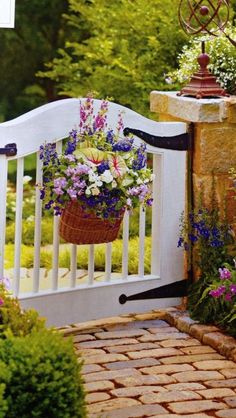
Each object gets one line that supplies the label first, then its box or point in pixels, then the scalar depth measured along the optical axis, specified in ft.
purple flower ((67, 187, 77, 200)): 20.09
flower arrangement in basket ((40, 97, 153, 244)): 20.29
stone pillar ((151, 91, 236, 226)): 23.11
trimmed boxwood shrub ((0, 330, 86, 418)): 13.95
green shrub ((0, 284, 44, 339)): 15.58
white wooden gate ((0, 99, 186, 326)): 21.15
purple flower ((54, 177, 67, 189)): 20.28
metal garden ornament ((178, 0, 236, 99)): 23.30
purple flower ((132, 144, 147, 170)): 20.97
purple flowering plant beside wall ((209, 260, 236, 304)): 21.60
